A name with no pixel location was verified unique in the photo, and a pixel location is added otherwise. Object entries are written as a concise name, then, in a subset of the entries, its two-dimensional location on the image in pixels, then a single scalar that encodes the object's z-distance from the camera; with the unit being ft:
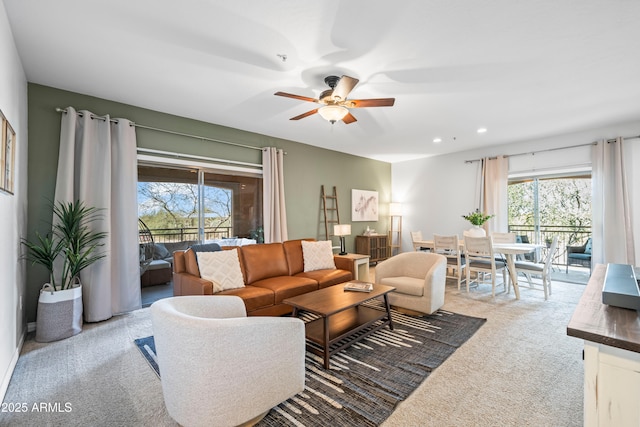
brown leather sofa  9.88
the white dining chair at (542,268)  13.17
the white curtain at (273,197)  16.31
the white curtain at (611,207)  14.30
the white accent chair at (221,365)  4.67
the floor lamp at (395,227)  24.26
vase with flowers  15.42
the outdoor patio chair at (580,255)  16.66
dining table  12.94
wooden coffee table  7.77
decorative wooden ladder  19.84
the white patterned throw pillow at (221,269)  10.01
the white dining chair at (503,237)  15.98
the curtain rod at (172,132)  10.78
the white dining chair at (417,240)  17.30
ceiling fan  8.98
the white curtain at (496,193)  18.53
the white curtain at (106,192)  10.64
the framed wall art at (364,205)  22.18
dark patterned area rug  5.69
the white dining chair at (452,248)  14.85
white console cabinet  2.85
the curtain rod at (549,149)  14.83
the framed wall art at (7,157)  6.56
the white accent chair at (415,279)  10.77
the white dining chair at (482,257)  13.58
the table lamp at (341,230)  16.69
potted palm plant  9.11
